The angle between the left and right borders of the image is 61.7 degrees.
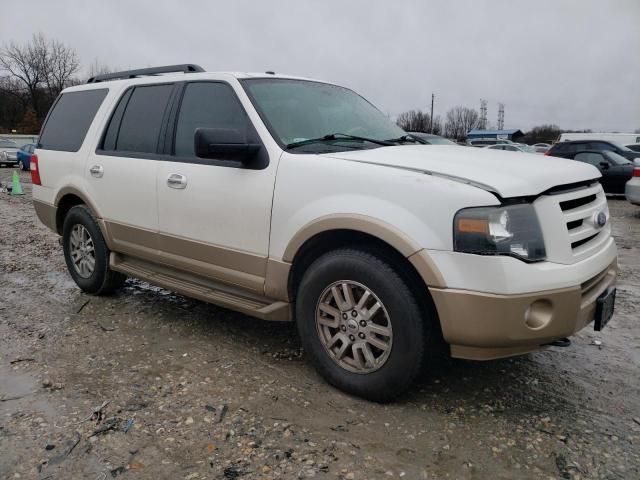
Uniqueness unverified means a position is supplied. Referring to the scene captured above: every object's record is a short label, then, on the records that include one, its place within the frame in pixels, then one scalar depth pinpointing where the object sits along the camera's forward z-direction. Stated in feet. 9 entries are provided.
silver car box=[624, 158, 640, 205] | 32.27
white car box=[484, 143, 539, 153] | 79.94
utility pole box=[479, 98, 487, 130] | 333.33
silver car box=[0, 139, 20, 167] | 90.07
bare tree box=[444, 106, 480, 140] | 328.70
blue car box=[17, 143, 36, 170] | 84.99
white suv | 8.44
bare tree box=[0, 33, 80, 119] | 196.54
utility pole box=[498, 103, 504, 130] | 359.87
